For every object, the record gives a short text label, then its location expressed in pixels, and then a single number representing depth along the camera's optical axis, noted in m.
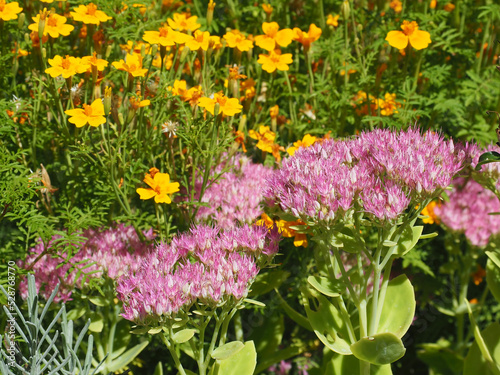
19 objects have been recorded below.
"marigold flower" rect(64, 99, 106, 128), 0.98
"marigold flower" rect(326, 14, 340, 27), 1.16
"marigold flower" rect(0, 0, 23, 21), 1.01
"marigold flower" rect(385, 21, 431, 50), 1.06
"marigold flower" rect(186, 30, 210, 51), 1.04
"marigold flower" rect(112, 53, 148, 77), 0.99
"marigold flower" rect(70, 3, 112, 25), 1.01
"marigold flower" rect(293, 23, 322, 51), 1.10
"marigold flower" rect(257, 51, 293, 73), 1.09
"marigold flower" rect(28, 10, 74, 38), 1.01
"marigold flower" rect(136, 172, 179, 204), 1.00
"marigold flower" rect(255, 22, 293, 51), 1.10
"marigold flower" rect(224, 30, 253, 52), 1.08
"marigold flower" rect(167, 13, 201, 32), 1.07
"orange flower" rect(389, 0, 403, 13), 1.26
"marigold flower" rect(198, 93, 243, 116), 1.00
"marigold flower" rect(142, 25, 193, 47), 1.01
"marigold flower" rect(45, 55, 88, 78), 0.99
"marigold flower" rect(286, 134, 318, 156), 1.08
